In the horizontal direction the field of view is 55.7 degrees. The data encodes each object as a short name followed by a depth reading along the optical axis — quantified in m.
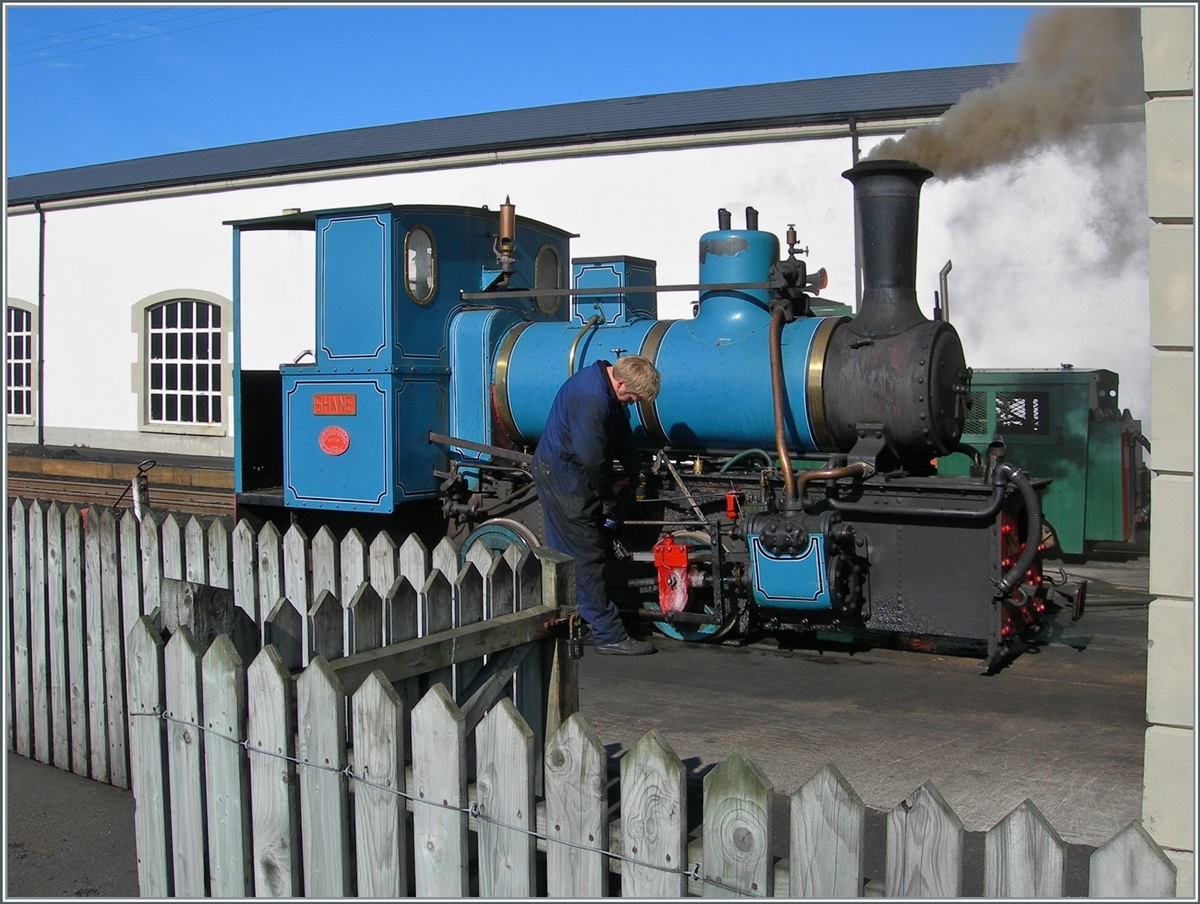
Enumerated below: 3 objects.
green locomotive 10.03
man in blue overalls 6.39
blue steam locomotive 5.91
